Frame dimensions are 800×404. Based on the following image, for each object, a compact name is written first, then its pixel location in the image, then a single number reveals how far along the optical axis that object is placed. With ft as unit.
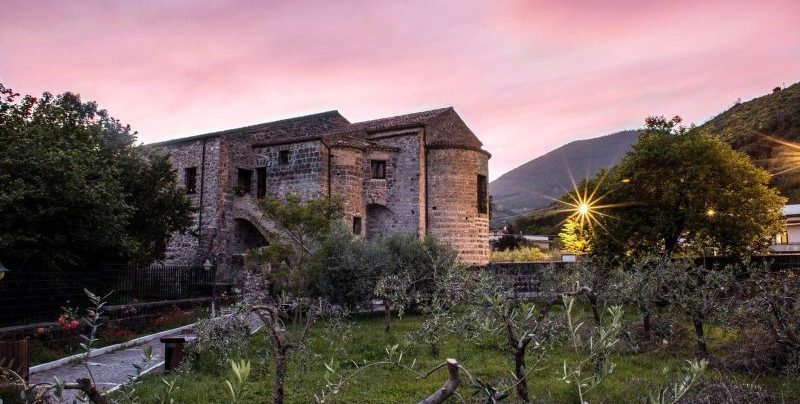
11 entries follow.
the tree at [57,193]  42.98
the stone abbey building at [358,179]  84.89
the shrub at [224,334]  25.17
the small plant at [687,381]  9.02
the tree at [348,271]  60.39
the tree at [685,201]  60.95
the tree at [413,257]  60.75
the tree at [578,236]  72.02
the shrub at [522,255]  100.30
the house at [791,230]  97.25
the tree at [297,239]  60.95
